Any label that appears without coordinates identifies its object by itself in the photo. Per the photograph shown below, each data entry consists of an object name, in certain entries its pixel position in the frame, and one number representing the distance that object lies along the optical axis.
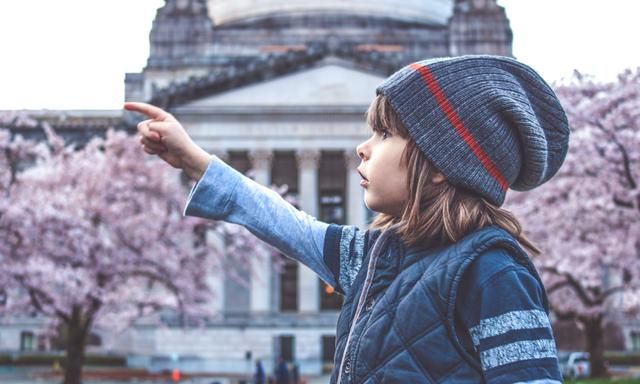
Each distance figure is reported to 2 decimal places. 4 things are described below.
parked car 40.66
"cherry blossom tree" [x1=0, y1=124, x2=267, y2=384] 27.05
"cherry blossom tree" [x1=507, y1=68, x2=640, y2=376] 26.28
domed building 53.28
